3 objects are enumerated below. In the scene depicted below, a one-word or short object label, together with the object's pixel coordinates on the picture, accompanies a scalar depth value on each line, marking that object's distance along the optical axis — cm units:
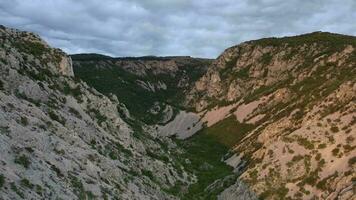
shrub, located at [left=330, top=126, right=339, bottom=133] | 8773
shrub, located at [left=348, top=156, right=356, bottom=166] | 7356
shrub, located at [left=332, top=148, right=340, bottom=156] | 8001
